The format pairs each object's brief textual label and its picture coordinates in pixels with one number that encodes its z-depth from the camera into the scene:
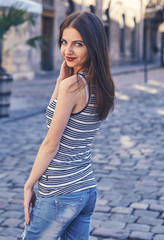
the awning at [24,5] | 8.80
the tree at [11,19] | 8.92
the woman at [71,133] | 1.94
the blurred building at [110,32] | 19.28
